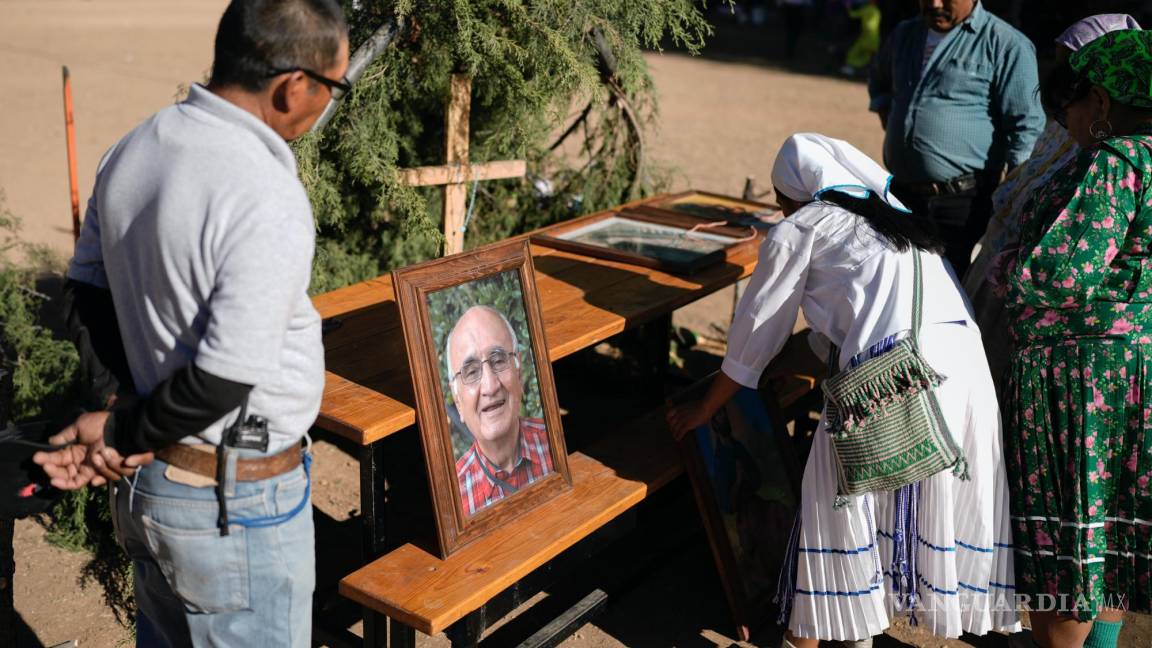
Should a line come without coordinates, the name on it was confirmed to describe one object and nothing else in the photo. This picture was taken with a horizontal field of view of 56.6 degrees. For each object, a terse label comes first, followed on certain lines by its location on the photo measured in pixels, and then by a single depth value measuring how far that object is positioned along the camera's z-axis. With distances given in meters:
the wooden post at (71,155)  3.64
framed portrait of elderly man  2.48
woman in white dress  2.68
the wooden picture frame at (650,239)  3.70
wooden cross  3.95
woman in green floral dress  2.59
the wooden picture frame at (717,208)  4.29
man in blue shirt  4.20
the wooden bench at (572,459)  2.50
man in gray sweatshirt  1.65
